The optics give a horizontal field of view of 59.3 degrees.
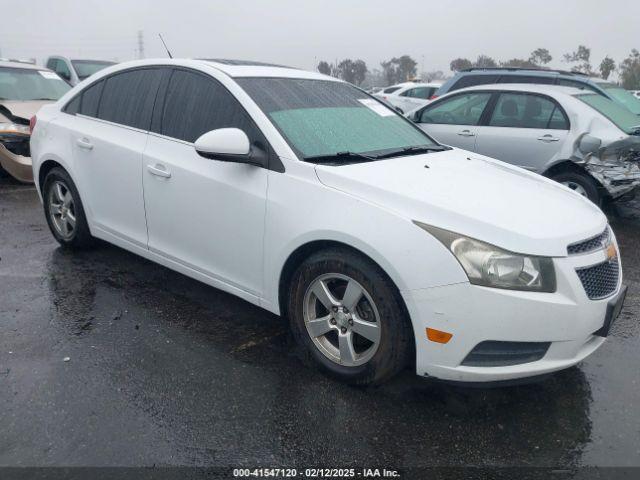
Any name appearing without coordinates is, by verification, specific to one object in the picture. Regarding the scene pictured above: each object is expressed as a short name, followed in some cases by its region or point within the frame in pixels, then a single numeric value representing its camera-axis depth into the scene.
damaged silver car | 6.42
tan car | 7.39
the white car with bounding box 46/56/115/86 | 15.26
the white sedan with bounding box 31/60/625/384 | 2.61
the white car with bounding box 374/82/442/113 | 16.04
